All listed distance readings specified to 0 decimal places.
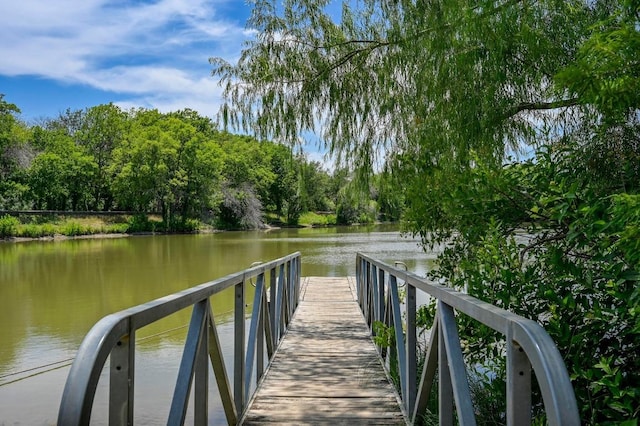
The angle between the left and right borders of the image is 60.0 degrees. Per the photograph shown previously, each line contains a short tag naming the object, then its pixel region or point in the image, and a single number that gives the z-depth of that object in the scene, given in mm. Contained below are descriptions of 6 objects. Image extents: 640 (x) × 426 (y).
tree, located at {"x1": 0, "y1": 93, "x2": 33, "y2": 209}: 33562
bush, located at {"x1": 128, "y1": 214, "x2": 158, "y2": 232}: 36000
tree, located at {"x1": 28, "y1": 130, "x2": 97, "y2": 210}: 35469
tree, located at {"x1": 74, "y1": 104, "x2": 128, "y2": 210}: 41562
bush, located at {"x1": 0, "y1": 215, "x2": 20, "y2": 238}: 28031
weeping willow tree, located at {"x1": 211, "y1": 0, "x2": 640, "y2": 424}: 2318
